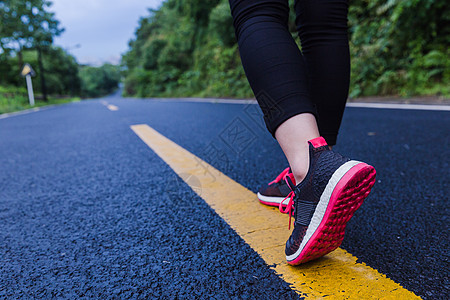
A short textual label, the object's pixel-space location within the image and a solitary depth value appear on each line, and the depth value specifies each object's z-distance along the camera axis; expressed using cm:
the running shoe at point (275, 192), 119
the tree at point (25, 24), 2209
